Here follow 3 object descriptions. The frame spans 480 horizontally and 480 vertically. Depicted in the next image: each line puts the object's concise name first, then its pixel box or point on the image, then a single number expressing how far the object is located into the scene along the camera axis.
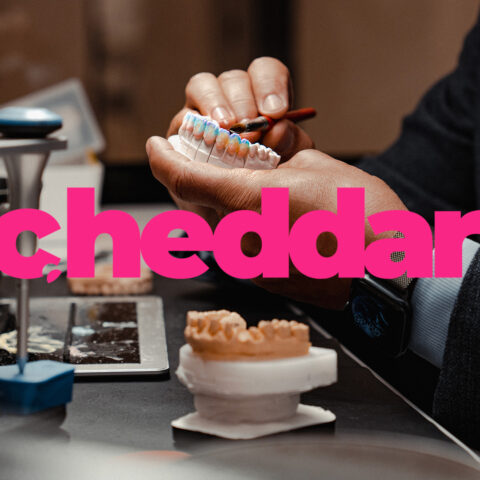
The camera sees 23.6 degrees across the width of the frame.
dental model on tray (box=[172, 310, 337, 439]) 0.57
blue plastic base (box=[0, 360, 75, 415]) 0.59
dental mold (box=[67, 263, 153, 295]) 0.92
